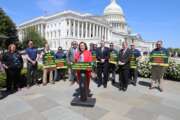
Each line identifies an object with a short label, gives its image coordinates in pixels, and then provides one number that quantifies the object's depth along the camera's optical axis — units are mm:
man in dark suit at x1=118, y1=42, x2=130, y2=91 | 5007
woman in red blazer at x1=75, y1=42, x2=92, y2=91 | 3733
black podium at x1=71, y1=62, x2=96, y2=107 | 3715
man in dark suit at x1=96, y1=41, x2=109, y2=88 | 5302
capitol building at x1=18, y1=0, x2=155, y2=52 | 45239
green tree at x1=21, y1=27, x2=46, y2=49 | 35441
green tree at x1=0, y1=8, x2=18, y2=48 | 26140
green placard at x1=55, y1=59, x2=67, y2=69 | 6090
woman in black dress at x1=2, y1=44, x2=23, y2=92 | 4687
